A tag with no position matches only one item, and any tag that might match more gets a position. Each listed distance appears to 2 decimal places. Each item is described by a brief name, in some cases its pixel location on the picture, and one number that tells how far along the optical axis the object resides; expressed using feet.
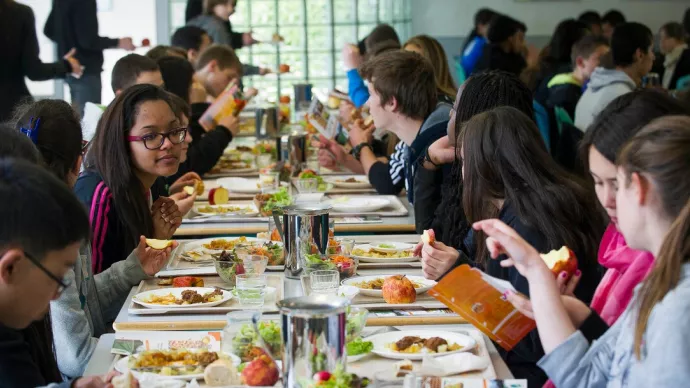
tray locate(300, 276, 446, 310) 8.69
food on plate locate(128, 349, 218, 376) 6.81
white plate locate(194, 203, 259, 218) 13.97
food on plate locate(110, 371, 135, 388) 6.13
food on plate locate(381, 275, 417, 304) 8.80
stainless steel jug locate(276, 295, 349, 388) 5.99
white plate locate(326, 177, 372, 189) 16.93
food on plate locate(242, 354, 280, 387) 6.56
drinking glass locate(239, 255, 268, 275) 9.41
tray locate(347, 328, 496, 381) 6.84
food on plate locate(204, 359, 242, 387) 6.58
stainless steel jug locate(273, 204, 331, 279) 9.94
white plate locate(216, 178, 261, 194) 16.33
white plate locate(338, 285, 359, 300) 8.88
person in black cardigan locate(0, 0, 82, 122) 19.88
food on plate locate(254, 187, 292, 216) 13.75
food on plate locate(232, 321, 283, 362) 6.95
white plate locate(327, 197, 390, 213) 14.37
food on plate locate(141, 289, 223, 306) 8.84
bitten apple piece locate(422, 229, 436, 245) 9.25
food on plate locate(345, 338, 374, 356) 7.19
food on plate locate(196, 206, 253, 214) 14.26
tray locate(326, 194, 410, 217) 14.02
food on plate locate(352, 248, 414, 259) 10.86
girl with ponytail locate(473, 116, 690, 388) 5.90
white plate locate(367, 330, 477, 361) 7.20
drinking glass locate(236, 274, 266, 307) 8.68
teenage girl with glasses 11.15
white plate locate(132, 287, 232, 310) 8.67
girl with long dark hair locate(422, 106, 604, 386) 8.64
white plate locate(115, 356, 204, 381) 6.67
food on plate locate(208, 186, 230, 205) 14.99
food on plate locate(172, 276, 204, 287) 9.61
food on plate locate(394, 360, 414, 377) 6.83
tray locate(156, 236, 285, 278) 10.13
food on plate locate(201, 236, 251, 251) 11.44
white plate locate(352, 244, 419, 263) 10.68
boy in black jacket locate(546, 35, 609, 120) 23.38
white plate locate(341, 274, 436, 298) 9.08
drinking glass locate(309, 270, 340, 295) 8.66
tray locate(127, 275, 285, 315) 8.61
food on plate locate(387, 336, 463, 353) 7.29
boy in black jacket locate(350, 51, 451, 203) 14.66
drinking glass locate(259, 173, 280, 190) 16.06
